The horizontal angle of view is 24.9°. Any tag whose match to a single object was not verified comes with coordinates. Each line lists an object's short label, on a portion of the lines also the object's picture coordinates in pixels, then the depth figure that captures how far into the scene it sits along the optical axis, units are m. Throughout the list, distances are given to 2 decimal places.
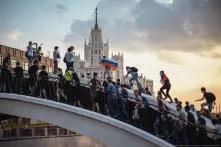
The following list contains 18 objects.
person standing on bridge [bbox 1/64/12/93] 17.06
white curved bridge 14.87
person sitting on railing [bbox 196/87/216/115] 16.07
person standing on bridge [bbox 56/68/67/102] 16.44
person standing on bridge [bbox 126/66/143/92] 18.44
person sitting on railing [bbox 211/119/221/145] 13.90
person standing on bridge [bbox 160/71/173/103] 17.06
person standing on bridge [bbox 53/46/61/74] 19.21
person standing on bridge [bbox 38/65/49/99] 16.69
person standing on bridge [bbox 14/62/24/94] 17.30
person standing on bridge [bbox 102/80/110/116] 15.55
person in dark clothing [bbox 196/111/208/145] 14.25
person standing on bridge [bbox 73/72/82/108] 16.22
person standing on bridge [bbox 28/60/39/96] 16.95
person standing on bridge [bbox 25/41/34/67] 19.19
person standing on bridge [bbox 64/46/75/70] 17.23
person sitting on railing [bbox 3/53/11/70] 16.87
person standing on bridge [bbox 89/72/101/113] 15.58
